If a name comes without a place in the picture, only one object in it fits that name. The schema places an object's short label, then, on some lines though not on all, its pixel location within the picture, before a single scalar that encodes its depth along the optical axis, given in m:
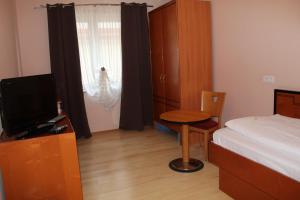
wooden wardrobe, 3.79
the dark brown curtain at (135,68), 4.54
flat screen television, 2.14
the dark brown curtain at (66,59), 4.18
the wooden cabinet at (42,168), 2.09
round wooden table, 3.01
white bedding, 1.86
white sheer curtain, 4.44
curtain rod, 4.22
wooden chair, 3.34
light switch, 3.04
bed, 1.79
